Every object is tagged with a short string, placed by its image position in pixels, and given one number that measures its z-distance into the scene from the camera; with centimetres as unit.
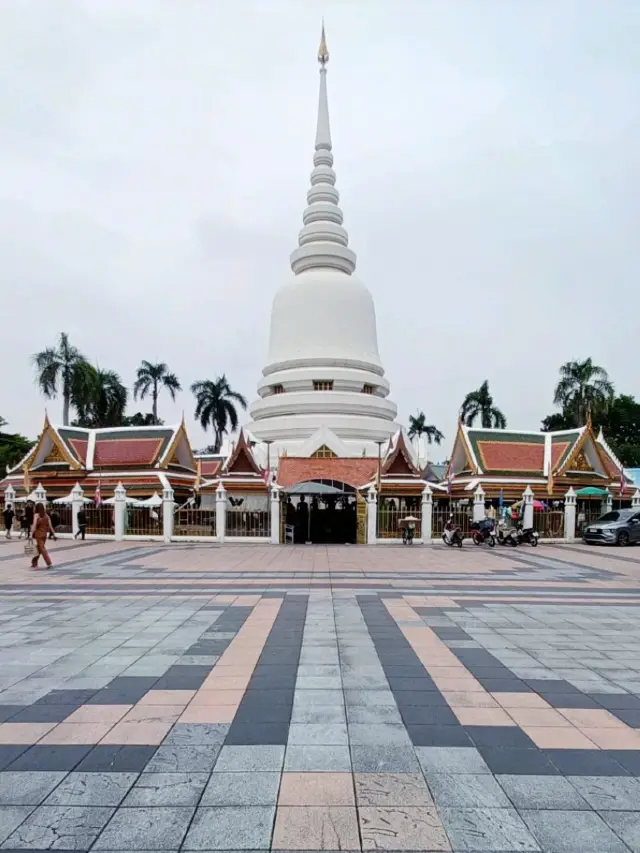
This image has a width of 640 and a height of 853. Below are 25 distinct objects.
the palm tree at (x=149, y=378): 4703
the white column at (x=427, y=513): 2166
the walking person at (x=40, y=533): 1285
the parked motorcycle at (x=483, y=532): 2053
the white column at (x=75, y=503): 2208
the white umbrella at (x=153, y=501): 2234
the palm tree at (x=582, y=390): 3878
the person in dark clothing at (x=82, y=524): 2167
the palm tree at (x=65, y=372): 3584
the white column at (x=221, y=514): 2131
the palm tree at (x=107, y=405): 4066
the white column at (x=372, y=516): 2119
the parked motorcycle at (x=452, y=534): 1997
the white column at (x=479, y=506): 2219
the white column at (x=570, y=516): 2256
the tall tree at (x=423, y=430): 5903
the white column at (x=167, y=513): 2142
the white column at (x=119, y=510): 2164
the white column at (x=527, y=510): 2181
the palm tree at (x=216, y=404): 4781
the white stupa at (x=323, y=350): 3136
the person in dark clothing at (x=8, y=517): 2338
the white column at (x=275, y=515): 2100
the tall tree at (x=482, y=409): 4519
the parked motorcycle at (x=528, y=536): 2064
